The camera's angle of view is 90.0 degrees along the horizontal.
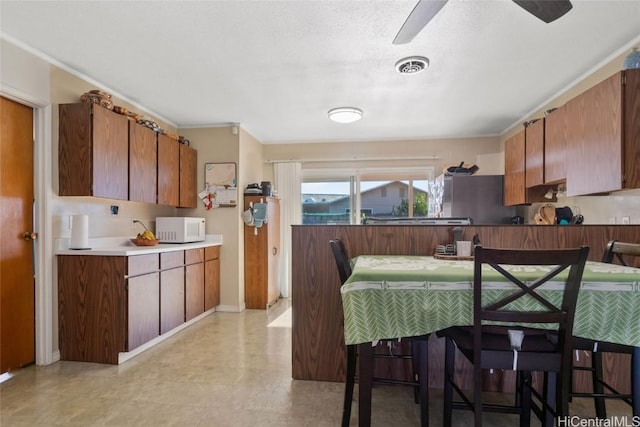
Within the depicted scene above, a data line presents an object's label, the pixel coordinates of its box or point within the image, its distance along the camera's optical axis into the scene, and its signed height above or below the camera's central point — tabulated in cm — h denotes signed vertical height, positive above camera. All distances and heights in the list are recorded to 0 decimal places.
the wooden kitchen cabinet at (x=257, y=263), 433 -69
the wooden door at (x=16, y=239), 233 -20
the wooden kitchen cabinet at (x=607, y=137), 189 +48
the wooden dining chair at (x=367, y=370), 154 -83
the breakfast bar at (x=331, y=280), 223 -50
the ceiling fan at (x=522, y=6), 146 +97
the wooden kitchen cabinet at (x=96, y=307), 261 -78
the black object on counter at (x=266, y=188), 443 +33
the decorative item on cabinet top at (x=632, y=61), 193 +92
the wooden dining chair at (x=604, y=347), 143 -61
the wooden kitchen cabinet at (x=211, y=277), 391 -82
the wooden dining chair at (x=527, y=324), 128 -48
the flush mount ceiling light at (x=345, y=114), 339 +105
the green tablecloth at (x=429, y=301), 139 -41
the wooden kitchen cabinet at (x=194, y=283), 351 -81
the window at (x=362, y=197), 501 +24
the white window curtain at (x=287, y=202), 502 +16
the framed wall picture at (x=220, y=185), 420 +36
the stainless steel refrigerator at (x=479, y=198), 392 +17
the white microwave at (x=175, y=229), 368 -20
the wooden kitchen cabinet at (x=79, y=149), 264 +53
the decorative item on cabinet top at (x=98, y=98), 271 +98
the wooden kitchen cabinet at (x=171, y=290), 310 -79
